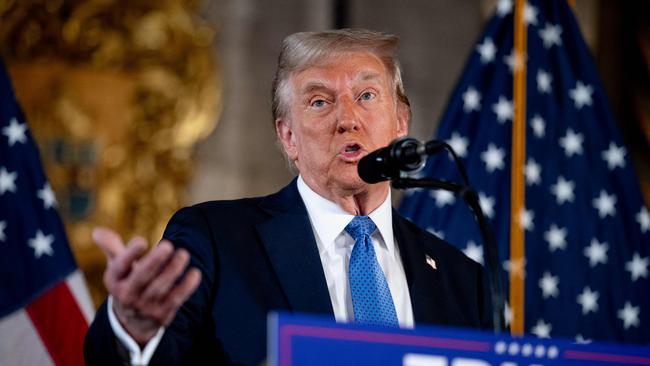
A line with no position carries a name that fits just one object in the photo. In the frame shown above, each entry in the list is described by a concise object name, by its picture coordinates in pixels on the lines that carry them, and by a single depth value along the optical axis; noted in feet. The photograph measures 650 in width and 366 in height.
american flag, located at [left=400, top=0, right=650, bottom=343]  25.48
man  13.93
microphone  12.00
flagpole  24.44
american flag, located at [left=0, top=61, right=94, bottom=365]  19.63
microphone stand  11.89
